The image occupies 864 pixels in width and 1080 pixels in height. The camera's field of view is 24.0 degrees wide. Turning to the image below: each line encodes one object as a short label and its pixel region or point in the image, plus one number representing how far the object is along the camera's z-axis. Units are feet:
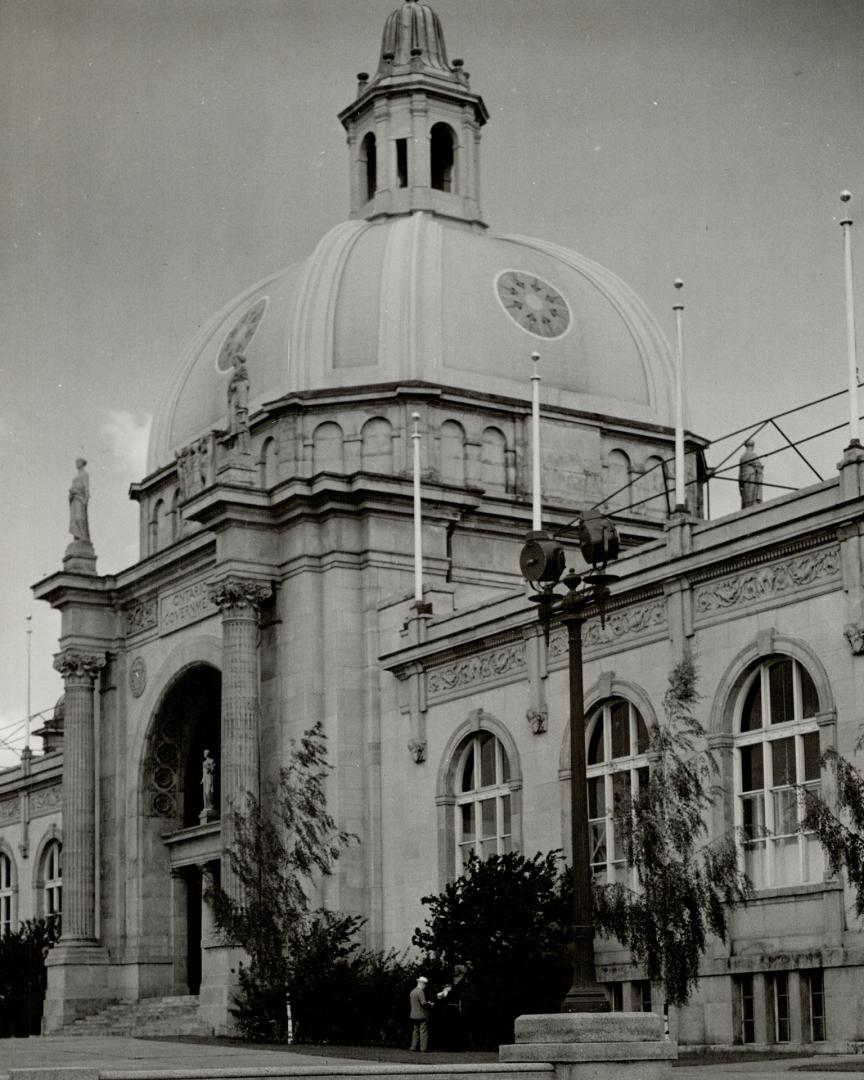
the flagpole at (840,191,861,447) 126.93
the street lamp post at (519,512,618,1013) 83.66
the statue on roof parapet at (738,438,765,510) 201.46
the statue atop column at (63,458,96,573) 204.54
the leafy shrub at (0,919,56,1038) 203.00
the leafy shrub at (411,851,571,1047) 134.10
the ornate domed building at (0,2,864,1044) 151.23
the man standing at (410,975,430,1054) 132.36
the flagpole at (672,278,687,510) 144.15
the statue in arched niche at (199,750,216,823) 189.16
